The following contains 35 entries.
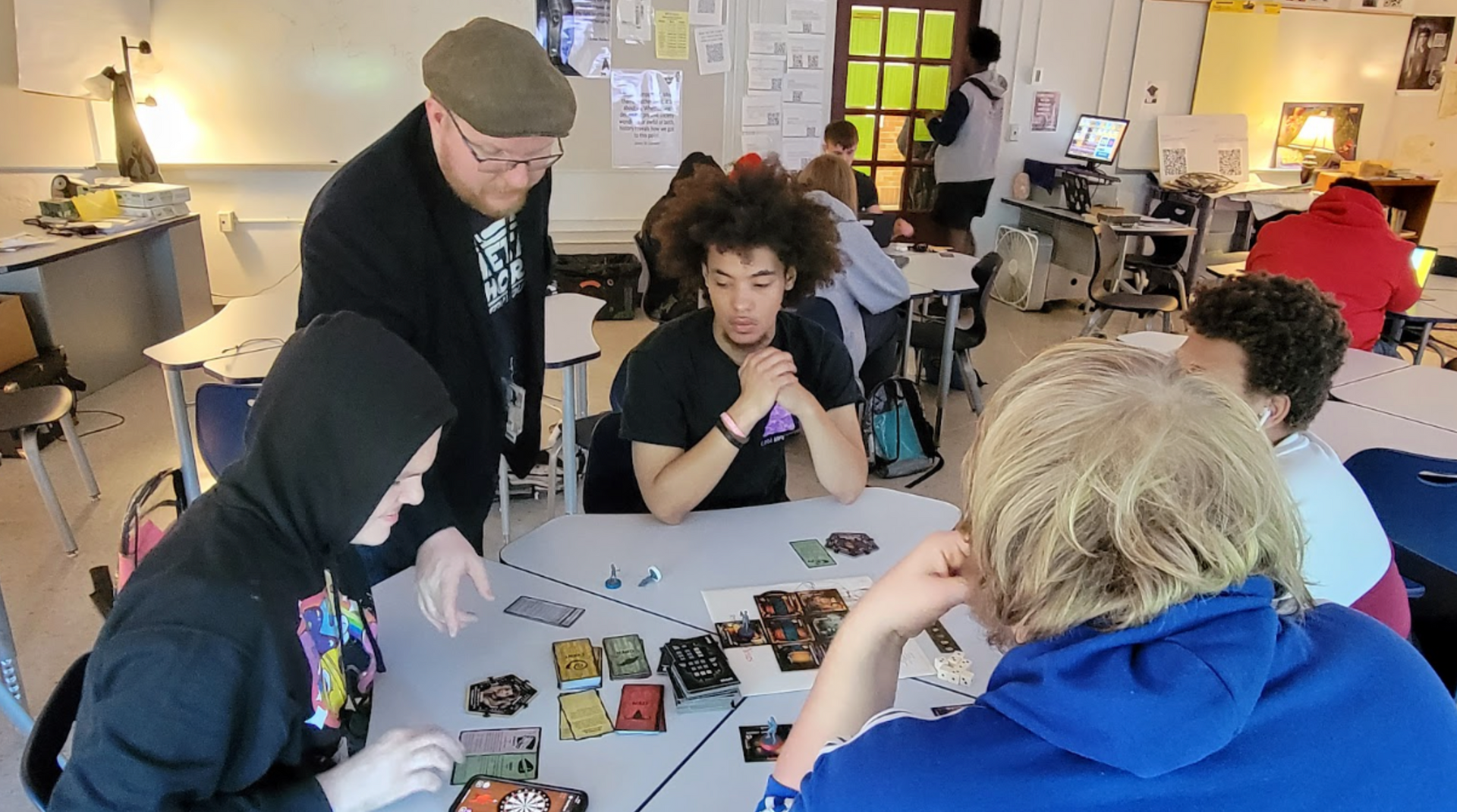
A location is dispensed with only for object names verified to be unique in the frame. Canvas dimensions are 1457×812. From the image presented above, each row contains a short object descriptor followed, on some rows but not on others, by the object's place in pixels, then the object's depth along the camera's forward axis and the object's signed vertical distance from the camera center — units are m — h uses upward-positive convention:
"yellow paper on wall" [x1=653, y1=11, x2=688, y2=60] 5.68 +0.42
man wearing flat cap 1.52 -0.23
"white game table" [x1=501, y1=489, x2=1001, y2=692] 1.48 -0.73
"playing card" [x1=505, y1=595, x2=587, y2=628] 1.40 -0.73
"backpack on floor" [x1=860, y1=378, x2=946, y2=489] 3.27 -1.06
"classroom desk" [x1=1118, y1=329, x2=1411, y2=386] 2.90 -0.72
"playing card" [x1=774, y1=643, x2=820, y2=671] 1.31 -0.73
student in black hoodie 0.82 -0.47
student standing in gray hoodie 5.87 -0.15
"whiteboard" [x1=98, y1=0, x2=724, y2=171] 5.27 +0.12
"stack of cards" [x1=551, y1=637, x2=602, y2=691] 1.25 -0.73
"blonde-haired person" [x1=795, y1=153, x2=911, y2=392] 3.47 -0.68
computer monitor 6.44 -0.13
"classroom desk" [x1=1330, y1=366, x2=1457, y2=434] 2.61 -0.75
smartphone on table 1.03 -0.74
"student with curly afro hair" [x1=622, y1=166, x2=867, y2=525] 1.68 -0.47
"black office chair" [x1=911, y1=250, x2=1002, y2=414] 4.10 -0.96
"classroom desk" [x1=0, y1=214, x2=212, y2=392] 3.97 -0.92
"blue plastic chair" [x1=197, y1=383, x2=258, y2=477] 2.32 -0.77
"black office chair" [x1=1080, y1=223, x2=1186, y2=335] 4.71 -0.89
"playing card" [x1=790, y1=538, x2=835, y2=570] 1.58 -0.72
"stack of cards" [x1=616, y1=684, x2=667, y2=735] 1.17 -0.73
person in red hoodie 3.38 -0.46
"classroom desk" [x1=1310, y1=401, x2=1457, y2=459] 2.37 -0.76
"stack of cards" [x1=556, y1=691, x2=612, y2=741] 1.17 -0.74
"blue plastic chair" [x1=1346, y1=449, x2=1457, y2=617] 1.91 -0.80
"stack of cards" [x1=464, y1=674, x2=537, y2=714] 1.21 -0.74
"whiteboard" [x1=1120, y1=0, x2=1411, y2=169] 6.64 +0.45
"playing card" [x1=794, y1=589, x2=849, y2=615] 1.44 -0.72
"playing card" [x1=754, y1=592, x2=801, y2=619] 1.42 -0.72
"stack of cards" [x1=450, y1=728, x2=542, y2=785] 1.10 -0.74
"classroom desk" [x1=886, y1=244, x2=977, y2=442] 3.94 -0.68
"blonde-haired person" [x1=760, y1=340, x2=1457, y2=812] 0.66 -0.37
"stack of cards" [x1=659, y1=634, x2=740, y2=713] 1.22 -0.72
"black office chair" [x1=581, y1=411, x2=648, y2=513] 1.93 -0.73
